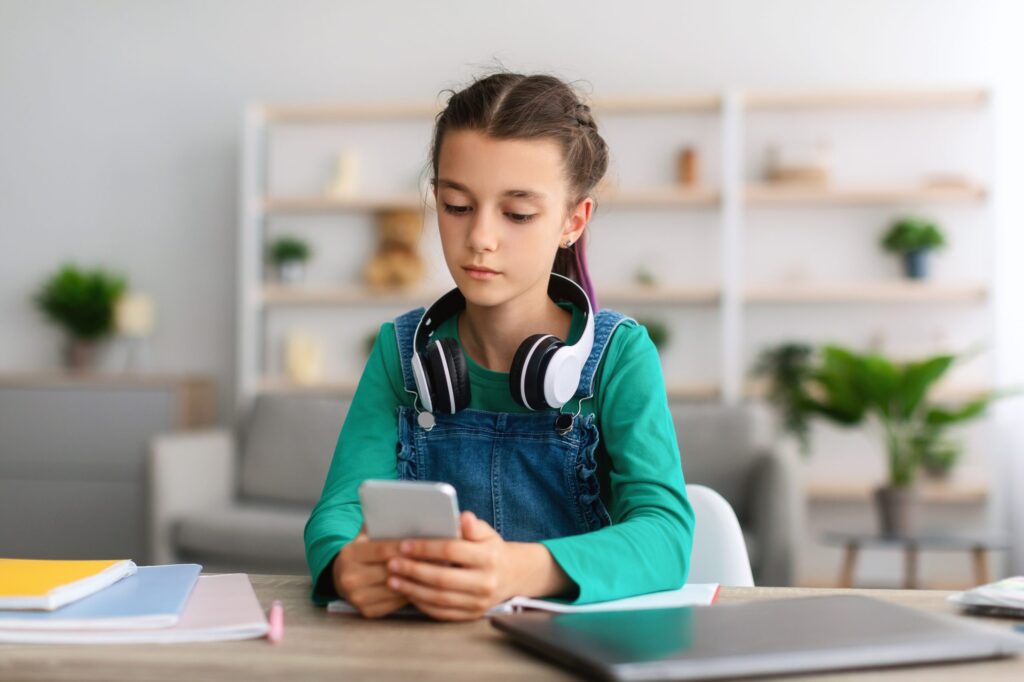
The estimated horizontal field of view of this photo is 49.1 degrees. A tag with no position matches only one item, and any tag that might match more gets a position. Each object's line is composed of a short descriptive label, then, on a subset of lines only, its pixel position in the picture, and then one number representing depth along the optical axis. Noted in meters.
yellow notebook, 0.80
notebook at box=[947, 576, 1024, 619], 0.88
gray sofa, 3.23
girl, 1.10
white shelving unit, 4.61
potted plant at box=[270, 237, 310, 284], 4.98
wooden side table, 3.76
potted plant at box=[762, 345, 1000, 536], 3.91
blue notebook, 0.77
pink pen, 0.76
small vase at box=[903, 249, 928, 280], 4.61
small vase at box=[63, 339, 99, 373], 5.14
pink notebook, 0.75
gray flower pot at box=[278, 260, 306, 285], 4.99
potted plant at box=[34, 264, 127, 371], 5.08
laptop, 0.65
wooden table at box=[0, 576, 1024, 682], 0.68
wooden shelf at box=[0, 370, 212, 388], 4.73
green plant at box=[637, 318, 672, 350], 4.79
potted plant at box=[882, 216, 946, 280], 4.59
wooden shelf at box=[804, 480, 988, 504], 4.47
